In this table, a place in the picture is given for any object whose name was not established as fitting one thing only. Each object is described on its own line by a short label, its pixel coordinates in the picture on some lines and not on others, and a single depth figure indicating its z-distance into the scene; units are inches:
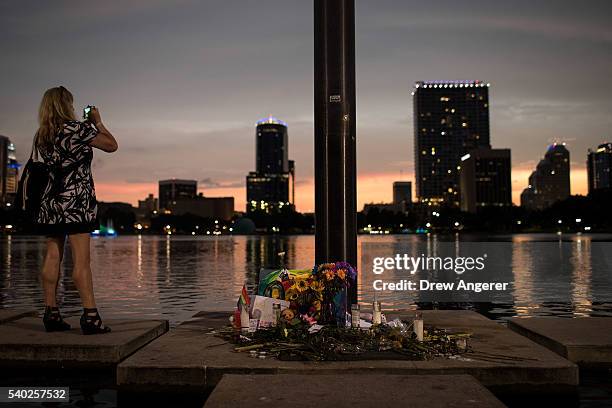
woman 327.6
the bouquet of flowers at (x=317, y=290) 342.6
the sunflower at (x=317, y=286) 343.3
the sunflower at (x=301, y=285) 346.3
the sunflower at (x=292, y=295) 346.9
